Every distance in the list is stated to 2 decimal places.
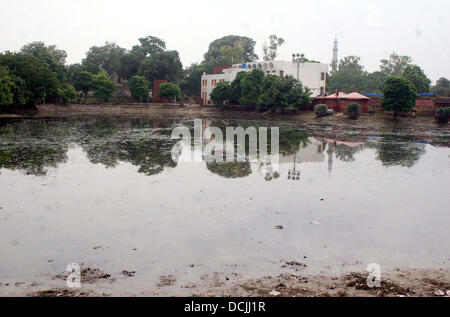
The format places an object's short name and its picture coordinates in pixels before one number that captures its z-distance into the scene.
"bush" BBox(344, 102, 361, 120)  48.50
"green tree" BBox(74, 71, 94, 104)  70.31
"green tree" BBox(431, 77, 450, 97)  76.08
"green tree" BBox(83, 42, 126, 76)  93.44
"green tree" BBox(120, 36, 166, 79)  88.25
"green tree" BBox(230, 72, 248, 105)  66.44
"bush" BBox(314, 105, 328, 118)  52.16
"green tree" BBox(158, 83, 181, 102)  73.56
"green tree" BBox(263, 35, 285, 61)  99.81
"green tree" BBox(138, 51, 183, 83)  82.38
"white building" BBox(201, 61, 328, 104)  70.69
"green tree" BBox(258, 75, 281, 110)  56.64
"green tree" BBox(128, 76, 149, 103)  72.94
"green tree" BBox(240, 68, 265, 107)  62.16
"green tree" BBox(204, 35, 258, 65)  116.69
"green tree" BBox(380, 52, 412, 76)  108.19
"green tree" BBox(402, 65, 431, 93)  68.69
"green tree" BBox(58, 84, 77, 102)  62.26
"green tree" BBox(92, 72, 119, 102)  70.06
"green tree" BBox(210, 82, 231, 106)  67.88
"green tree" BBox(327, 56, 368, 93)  91.28
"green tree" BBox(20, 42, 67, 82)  70.00
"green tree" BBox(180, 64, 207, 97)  89.44
